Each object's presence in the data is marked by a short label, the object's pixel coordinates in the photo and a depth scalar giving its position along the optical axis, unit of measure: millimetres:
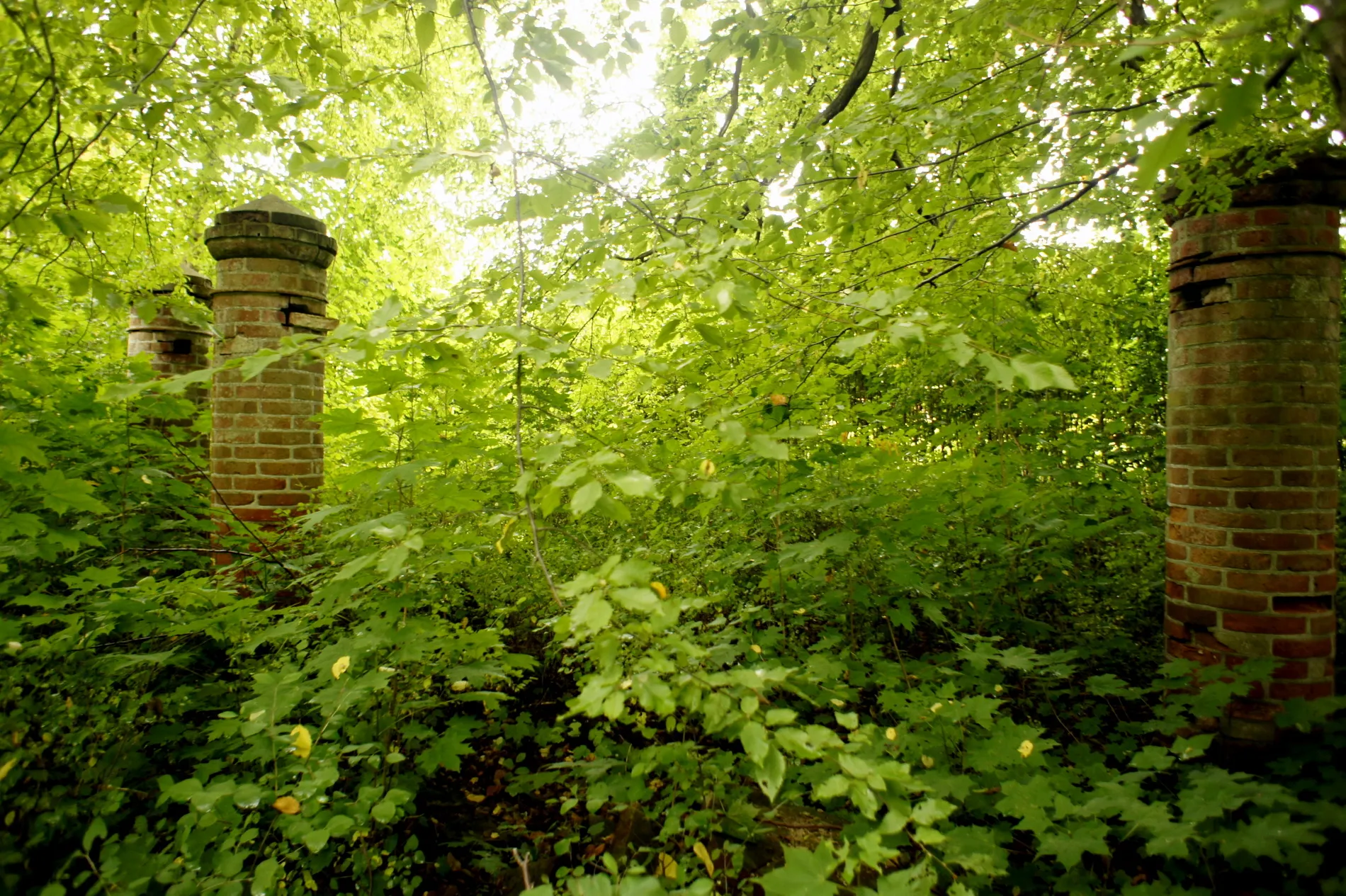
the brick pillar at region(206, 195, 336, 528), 3543
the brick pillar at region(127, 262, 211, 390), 5023
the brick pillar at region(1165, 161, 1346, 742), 2566
